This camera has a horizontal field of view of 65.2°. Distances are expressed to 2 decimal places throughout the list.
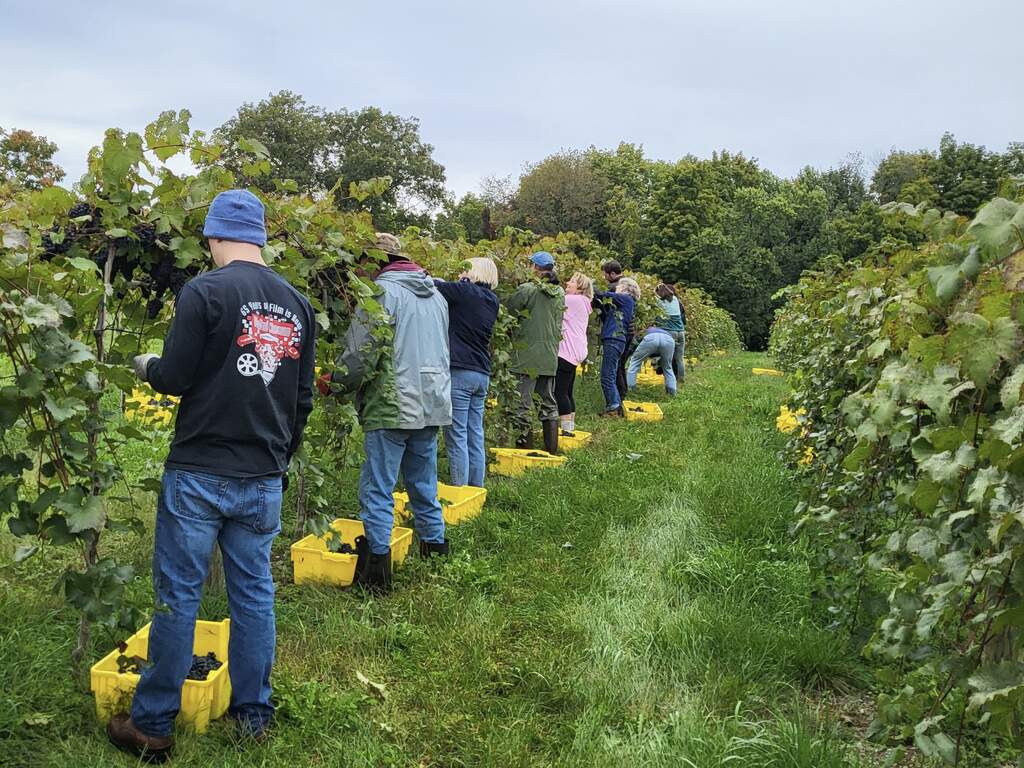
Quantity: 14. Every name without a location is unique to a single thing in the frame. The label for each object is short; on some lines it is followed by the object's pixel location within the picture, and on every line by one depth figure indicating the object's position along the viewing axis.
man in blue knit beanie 2.46
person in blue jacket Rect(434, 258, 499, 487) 5.16
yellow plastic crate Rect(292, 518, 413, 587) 3.95
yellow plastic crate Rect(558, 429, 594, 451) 7.62
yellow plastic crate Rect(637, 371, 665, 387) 12.78
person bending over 10.84
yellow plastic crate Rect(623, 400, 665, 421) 9.53
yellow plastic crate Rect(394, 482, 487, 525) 4.91
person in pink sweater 7.80
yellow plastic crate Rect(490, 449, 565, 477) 6.65
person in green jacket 6.93
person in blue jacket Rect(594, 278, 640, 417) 9.27
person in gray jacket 3.94
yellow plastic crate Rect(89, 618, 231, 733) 2.66
